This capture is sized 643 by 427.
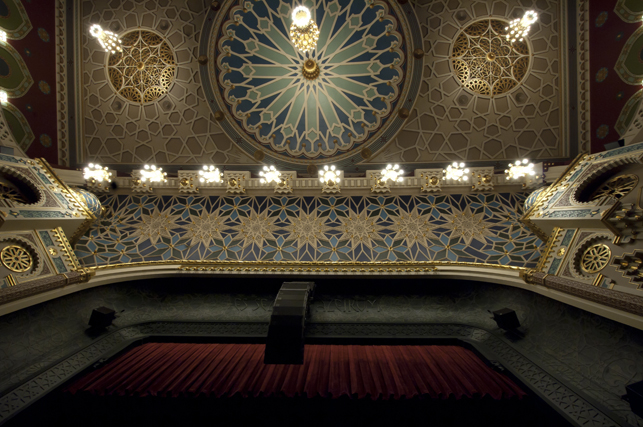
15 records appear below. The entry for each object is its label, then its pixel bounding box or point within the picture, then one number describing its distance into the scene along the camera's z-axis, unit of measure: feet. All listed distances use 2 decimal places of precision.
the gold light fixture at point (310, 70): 24.02
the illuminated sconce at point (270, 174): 23.90
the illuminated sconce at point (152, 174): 23.70
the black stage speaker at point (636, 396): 8.50
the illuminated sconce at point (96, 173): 23.17
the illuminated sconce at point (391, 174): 23.12
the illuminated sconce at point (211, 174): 23.43
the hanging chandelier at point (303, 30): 17.07
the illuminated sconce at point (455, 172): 22.56
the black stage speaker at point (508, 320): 15.31
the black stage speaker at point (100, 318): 16.21
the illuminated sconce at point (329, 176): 23.90
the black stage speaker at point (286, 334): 11.77
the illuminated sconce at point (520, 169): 21.43
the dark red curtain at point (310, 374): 12.00
